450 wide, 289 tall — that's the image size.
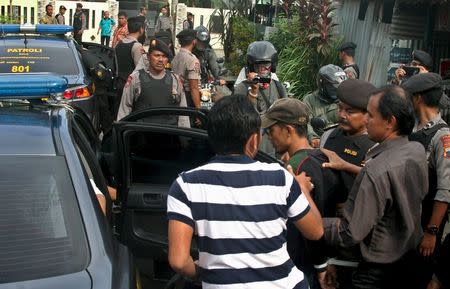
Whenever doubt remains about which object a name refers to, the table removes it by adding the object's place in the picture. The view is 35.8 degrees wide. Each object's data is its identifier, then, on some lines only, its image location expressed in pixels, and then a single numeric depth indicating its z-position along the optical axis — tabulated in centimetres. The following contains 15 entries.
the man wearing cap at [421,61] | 616
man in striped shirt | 265
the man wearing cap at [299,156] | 346
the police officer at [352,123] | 382
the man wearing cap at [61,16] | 2405
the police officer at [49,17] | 2355
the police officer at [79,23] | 2388
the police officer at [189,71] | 786
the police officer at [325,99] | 516
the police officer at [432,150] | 402
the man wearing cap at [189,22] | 2401
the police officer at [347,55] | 860
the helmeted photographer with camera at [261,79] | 605
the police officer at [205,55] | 946
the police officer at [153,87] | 640
